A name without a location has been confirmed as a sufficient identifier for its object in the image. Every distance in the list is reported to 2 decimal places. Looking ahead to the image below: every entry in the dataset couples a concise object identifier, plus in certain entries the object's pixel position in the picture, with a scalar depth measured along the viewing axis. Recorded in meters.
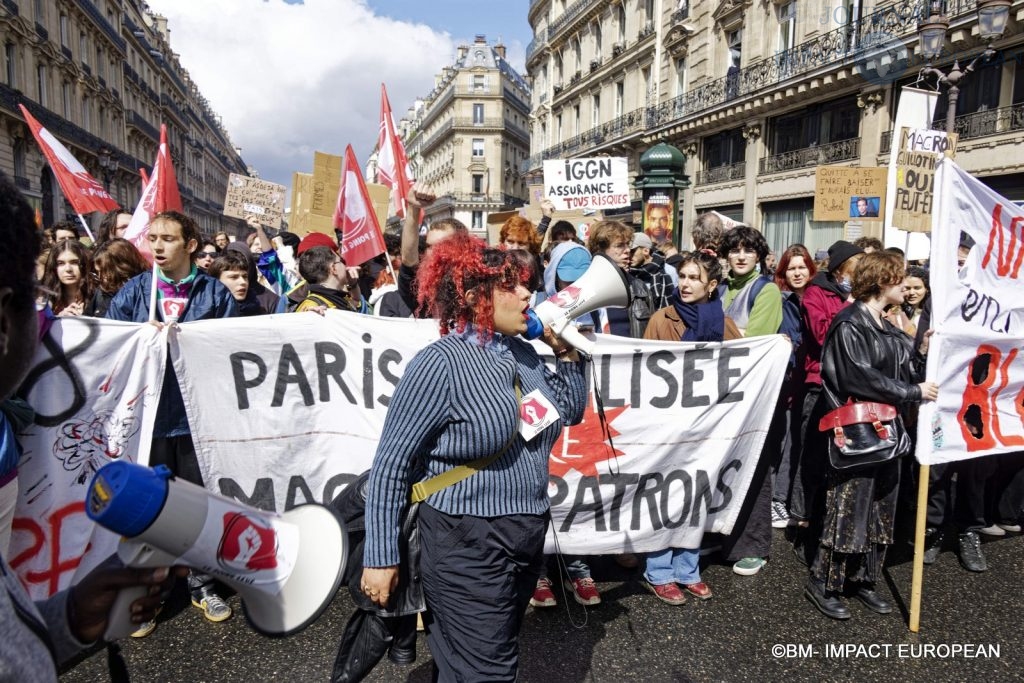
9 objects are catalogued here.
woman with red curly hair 2.11
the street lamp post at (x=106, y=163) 23.02
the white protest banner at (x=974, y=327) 3.44
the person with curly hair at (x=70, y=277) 3.87
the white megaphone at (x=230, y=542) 0.99
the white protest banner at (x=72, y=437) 3.02
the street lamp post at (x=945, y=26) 8.80
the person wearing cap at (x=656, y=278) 4.99
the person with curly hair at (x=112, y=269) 4.11
